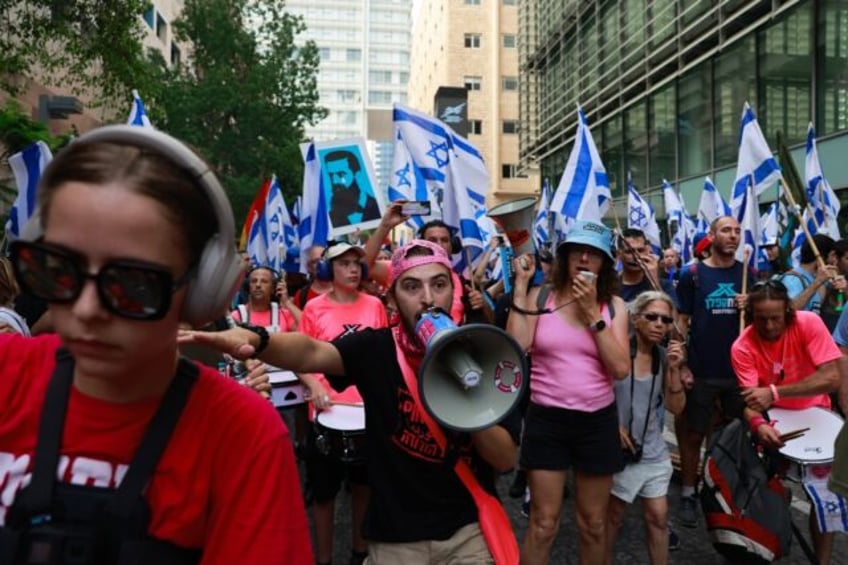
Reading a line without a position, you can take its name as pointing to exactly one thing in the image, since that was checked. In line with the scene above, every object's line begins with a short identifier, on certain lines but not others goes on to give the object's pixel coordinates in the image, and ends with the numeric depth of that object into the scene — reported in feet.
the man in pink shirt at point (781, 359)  12.69
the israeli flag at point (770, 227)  33.96
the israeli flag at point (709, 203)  34.99
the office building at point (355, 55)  368.68
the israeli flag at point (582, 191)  18.76
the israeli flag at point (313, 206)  20.89
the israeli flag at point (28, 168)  18.26
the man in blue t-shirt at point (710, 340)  16.93
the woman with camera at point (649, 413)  12.55
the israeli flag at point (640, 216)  33.94
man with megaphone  6.79
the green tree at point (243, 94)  83.69
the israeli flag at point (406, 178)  18.37
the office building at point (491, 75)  161.89
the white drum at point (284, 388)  15.01
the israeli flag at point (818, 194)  26.53
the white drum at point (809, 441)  11.91
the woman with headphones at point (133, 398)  3.64
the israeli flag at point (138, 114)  18.86
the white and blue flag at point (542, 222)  33.86
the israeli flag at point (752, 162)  20.62
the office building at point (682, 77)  45.98
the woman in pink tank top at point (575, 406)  11.28
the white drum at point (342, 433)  12.28
